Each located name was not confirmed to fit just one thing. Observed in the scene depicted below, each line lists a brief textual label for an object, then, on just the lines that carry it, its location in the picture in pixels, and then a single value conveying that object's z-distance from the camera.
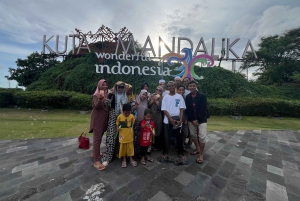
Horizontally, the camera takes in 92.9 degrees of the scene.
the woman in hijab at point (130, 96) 2.84
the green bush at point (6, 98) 9.91
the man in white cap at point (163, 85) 3.31
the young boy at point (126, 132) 2.56
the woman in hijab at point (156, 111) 2.93
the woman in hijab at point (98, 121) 2.56
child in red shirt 2.72
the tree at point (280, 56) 15.18
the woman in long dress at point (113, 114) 2.63
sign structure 10.09
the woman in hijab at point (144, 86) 3.21
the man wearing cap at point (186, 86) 3.34
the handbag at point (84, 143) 3.35
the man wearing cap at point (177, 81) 3.32
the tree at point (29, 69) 14.79
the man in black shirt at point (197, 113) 2.85
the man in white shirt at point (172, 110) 2.86
